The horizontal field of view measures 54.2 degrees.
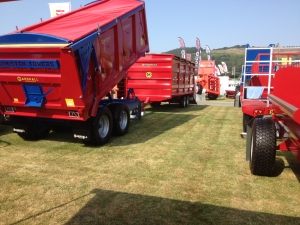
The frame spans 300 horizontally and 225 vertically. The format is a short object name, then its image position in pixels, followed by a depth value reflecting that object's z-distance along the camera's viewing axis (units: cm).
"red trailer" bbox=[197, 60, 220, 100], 2219
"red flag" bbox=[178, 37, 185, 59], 3392
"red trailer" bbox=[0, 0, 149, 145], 521
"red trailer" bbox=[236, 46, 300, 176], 340
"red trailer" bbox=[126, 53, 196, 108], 1174
